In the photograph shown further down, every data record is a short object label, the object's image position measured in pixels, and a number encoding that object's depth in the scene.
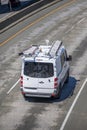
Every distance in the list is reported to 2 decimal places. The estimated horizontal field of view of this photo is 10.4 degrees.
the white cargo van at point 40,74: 23.11
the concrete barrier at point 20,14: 39.52
